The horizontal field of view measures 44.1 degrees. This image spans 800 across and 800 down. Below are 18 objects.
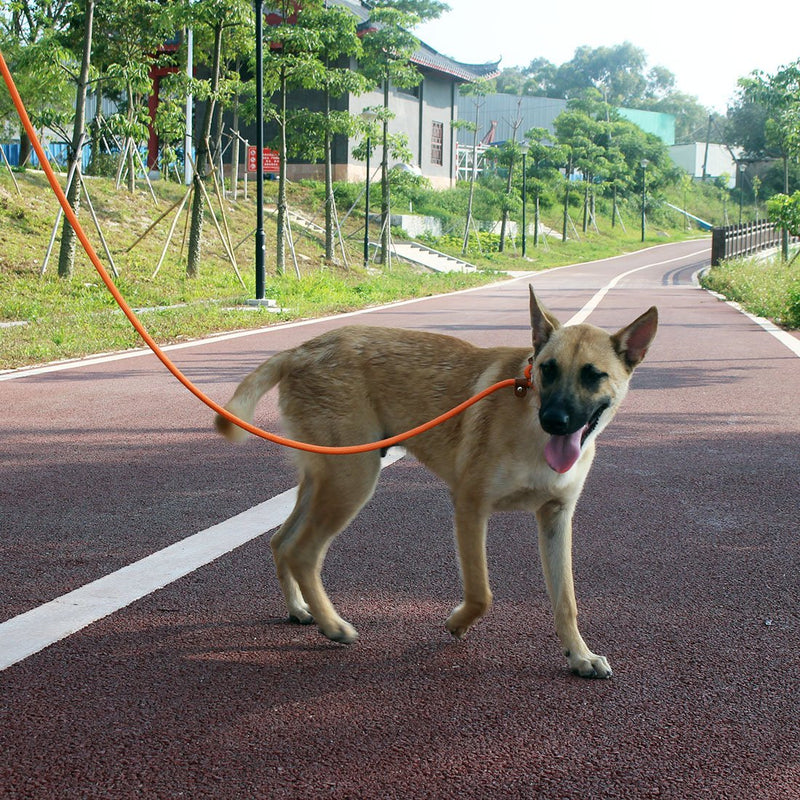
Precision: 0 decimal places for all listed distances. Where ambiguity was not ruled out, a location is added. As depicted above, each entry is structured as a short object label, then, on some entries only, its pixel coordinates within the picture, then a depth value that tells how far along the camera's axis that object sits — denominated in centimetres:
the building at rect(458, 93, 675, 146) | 9912
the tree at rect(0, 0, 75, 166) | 1889
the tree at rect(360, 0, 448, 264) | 3366
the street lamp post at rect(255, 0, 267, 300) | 1972
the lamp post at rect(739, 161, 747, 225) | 10326
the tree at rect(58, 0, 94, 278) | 1858
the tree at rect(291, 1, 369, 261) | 2644
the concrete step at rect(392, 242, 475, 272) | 4328
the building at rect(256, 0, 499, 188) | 5100
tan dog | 354
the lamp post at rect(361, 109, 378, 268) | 3076
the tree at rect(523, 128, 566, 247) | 6084
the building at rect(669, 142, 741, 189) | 11300
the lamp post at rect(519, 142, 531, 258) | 5400
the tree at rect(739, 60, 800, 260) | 2586
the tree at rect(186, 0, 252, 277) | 2070
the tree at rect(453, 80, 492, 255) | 6097
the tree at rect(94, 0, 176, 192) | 1941
